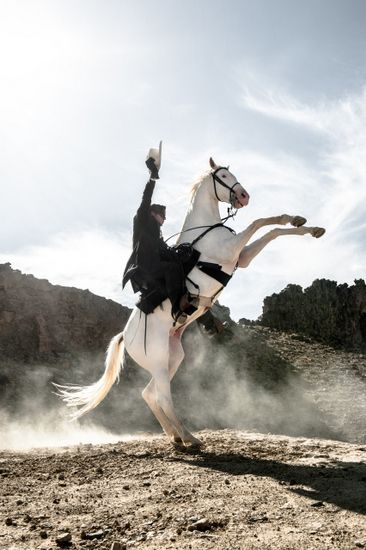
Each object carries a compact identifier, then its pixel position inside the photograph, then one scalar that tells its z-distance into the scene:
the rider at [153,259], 7.03
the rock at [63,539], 3.15
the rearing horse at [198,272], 7.09
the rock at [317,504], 3.62
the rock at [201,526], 3.24
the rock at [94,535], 3.25
